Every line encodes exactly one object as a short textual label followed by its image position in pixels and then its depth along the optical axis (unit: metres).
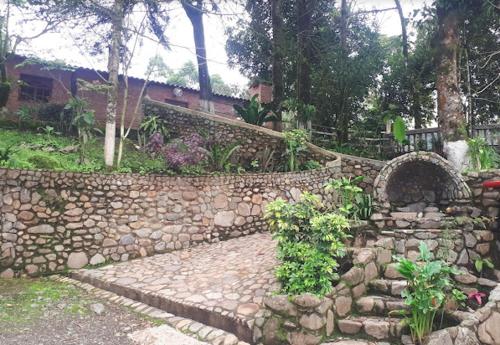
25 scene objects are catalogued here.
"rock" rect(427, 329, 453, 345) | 3.67
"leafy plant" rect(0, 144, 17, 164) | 7.20
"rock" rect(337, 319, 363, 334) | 4.17
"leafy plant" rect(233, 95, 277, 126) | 12.24
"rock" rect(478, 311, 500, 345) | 3.92
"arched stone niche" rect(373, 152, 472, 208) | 7.48
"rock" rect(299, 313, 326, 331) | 4.00
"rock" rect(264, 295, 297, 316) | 4.09
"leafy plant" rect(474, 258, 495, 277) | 5.93
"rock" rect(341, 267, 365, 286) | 4.48
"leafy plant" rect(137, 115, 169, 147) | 11.31
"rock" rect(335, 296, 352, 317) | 4.30
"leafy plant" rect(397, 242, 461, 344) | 3.89
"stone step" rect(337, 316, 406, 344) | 4.05
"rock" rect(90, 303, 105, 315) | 5.08
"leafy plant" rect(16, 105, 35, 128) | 11.53
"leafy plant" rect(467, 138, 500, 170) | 8.40
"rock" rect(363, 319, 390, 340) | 4.06
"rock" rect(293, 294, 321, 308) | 4.05
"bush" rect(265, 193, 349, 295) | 4.31
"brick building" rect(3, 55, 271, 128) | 13.38
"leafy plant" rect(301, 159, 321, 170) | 10.55
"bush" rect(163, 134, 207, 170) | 8.69
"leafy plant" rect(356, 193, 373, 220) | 7.50
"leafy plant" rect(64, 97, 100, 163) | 8.84
